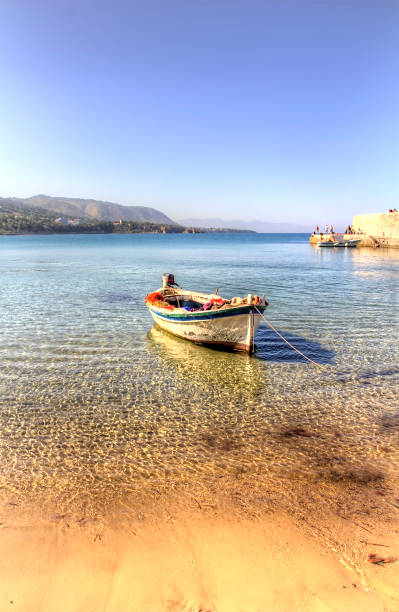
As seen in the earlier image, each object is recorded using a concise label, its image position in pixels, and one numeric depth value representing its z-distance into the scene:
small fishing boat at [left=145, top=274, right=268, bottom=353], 12.45
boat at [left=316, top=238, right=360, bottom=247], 76.06
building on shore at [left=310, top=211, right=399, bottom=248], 64.43
